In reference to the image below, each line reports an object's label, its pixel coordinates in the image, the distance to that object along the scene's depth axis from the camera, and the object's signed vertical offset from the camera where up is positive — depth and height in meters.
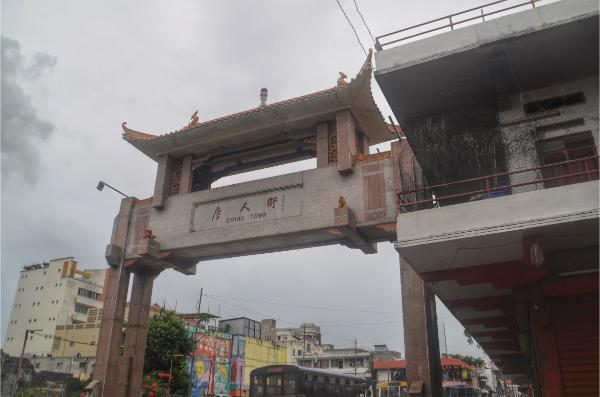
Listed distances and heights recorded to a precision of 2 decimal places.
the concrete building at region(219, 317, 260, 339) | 49.12 +4.98
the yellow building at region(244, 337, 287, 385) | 45.50 +2.32
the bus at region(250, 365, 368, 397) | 18.89 -0.11
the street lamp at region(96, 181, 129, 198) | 17.20 +6.35
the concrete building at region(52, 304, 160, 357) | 50.44 +3.75
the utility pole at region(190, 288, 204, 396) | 32.13 +1.86
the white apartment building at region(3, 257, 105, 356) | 57.19 +8.58
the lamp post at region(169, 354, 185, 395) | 28.64 +0.50
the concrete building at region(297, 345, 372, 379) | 64.31 +2.53
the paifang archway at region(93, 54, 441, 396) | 13.40 +5.10
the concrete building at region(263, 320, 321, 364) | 65.94 +6.39
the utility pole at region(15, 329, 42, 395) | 28.92 -0.14
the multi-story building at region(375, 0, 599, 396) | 7.93 +4.32
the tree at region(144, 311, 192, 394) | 29.64 +1.62
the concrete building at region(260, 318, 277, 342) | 75.81 +7.50
